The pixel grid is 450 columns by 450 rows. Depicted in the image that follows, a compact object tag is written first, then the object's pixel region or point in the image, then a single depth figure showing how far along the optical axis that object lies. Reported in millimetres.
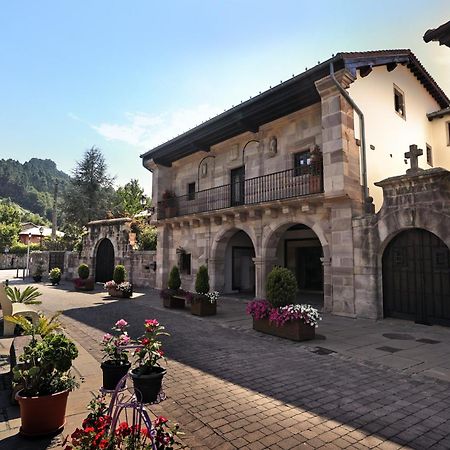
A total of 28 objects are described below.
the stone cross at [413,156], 9586
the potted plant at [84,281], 18281
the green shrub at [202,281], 11172
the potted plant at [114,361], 4344
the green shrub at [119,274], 16141
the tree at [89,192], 32906
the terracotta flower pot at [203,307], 10625
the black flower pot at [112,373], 4336
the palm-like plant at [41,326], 4434
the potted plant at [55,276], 21750
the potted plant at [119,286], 15195
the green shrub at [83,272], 18906
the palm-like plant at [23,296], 8539
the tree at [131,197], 38125
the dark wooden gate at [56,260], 27141
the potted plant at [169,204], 18031
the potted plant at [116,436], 2328
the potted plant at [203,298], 10653
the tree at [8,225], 46250
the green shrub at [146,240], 21172
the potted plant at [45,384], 3332
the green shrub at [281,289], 7906
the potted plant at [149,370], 3701
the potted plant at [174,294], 12275
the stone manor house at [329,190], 9352
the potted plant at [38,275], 24178
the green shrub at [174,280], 12789
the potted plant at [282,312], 7469
